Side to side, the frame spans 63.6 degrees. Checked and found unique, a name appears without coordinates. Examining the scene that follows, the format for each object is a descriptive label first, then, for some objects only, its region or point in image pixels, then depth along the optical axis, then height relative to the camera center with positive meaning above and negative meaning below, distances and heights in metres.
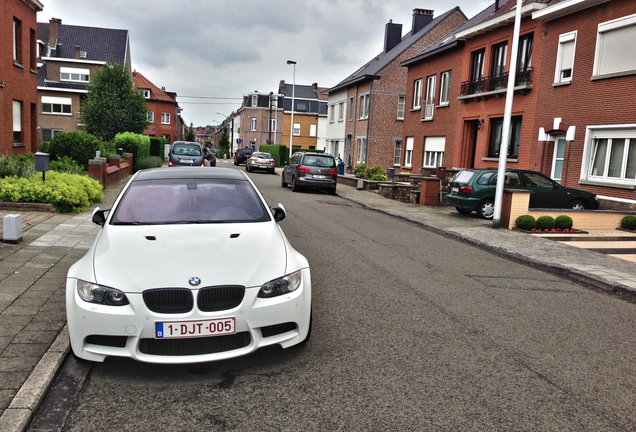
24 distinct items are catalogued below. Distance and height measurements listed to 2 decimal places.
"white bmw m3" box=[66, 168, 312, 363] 3.62 -1.11
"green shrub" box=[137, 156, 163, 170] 26.80 -1.24
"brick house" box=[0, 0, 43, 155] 19.73 +2.28
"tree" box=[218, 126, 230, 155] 97.88 +0.44
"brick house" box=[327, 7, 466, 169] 35.78 +4.13
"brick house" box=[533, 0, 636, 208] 14.62 +2.11
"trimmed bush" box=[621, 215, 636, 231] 13.22 -1.36
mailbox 10.67 -0.59
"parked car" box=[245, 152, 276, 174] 35.69 -1.09
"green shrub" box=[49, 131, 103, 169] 18.58 -0.44
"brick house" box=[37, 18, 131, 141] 47.78 +6.54
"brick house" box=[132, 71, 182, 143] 73.12 +4.39
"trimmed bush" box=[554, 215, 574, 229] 12.54 -1.38
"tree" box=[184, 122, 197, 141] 103.50 +1.25
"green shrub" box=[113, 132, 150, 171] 25.90 -0.31
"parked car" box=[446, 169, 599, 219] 14.49 -0.82
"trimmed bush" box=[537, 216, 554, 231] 12.39 -1.41
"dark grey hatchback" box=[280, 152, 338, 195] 21.30 -0.93
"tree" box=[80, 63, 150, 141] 33.19 +2.14
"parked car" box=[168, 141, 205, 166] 21.47 -0.51
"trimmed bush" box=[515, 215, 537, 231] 12.42 -1.44
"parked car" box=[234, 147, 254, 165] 47.59 -0.90
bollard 7.73 -1.47
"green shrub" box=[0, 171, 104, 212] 11.12 -1.28
